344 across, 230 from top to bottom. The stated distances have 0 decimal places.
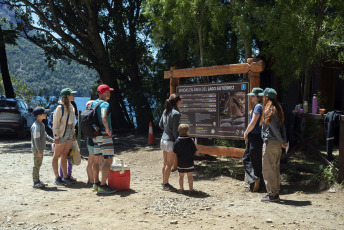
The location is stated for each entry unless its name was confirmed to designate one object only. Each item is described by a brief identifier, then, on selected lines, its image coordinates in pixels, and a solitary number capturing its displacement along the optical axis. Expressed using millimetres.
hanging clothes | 7211
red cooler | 7137
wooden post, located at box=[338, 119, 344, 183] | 7082
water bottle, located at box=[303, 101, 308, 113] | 8195
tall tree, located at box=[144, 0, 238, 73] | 9859
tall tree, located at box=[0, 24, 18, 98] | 21453
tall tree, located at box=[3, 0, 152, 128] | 18109
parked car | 16797
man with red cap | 6742
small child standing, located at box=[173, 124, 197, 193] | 7016
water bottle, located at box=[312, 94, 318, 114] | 7979
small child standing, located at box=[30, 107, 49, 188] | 7402
